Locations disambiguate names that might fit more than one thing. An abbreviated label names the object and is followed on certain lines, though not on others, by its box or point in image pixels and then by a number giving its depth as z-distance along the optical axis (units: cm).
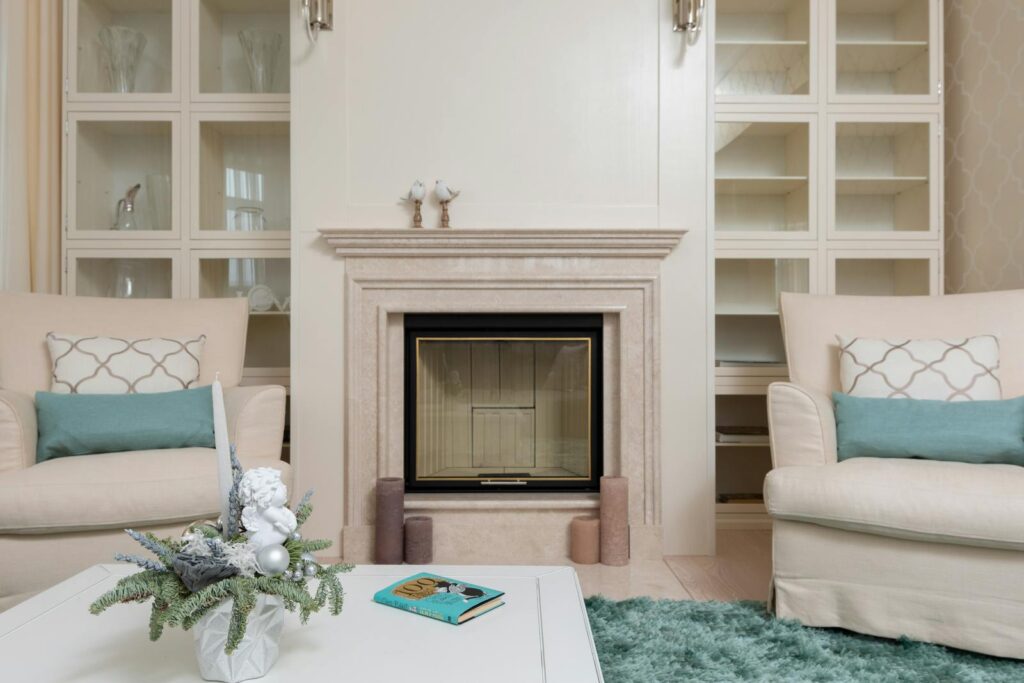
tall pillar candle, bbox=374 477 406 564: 256
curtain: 280
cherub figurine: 94
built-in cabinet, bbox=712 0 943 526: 307
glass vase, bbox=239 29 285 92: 321
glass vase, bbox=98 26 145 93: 315
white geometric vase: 91
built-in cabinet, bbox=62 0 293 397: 310
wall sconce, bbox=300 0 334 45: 261
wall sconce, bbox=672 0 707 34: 260
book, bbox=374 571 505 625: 112
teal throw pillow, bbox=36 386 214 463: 212
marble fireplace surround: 268
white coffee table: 94
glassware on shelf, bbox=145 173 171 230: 321
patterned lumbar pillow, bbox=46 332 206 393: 230
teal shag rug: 163
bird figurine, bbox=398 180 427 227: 268
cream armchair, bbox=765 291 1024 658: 171
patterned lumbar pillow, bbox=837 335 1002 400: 218
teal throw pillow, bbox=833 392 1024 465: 200
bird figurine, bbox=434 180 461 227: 268
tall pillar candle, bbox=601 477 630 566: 258
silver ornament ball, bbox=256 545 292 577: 93
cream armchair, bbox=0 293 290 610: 186
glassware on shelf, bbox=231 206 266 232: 323
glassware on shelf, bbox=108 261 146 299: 319
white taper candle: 94
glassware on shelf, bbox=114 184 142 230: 318
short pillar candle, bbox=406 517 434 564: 257
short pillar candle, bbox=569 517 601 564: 260
